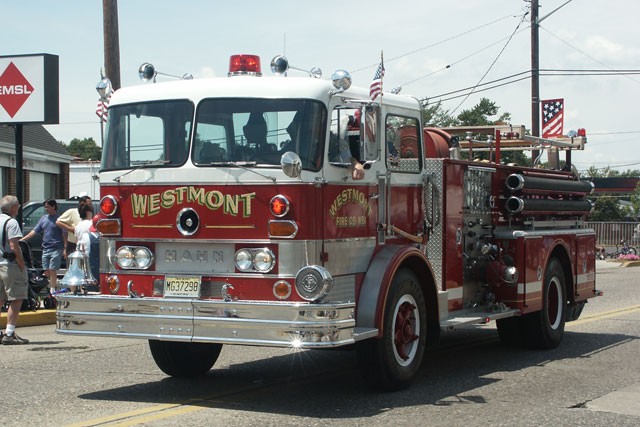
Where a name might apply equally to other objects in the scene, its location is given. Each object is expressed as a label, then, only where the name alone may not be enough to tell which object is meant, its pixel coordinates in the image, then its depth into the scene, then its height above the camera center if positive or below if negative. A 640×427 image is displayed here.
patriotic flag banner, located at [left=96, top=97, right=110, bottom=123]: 8.71 +0.99
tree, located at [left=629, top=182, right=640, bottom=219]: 76.00 +1.20
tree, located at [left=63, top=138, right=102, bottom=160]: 96.19 +8.05
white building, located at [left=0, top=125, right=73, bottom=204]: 30.20 +1.90
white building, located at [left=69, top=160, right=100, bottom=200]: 37.59 +1.67
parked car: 19.45 +0.13
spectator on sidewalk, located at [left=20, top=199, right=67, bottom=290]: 15.45 -0.35
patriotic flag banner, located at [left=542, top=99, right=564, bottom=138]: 27.20 +2.86
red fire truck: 7.52 -0.04
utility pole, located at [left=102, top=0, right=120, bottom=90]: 17.62 +3.26
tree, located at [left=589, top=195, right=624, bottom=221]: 81.12 +0.55
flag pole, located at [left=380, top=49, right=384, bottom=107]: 8.02 +1.14
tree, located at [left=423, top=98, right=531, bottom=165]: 36.44 +4.92
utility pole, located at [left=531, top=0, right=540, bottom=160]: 28.47 +4.09
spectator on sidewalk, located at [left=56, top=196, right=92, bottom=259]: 15.59 -0.07
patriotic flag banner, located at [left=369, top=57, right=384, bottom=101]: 7.99 +1.09
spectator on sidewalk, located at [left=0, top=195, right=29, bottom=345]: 11.42 -0.56
